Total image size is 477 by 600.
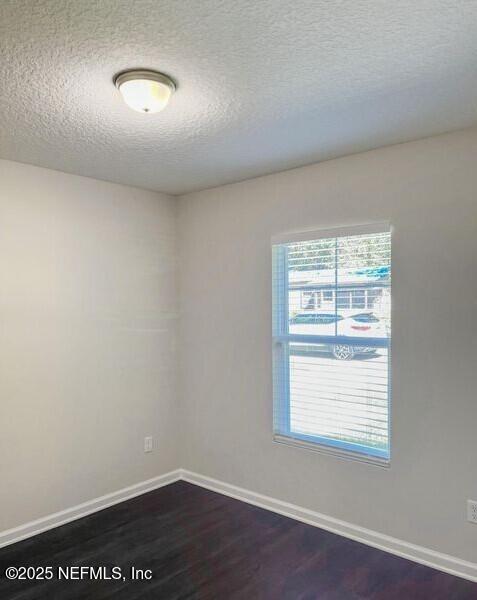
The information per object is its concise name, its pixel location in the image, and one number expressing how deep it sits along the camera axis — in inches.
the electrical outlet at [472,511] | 99.9
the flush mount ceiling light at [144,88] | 74.6
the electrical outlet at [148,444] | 150.3
